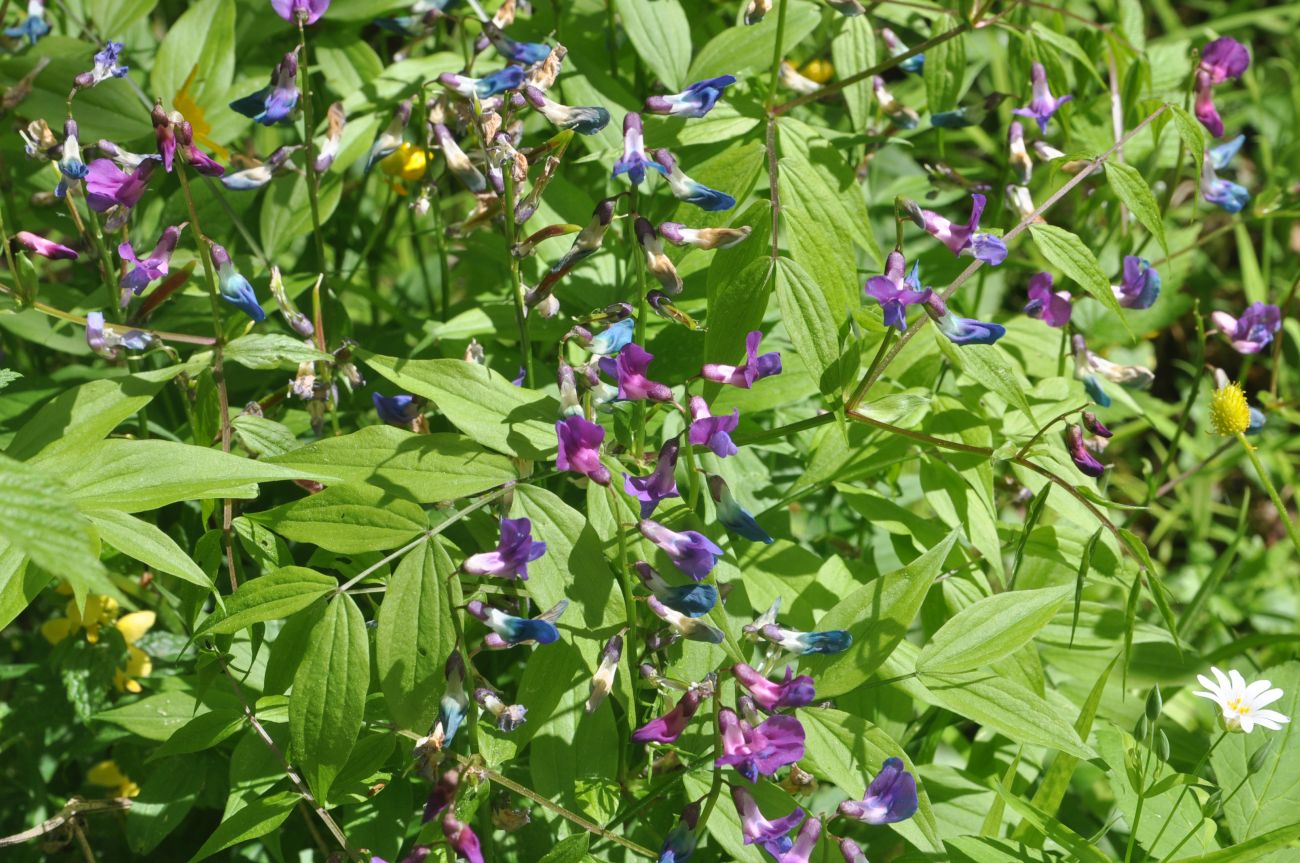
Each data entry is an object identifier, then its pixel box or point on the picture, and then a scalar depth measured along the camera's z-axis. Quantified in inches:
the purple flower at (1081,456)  26.2
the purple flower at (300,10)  26.2
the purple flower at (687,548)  24.6
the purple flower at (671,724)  24.7
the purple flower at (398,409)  26.3
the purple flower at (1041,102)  28.4
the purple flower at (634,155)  25.2
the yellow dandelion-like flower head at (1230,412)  27.6
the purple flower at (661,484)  24.5
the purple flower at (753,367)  24.9
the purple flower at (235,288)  25.9
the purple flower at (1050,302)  27.3
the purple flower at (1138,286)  27.6
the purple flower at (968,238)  25.8
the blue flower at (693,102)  25.8
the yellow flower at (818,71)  32.3
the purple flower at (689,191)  25.4
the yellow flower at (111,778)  28.8
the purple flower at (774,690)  24.5
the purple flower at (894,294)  25.2
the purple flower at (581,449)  24.3
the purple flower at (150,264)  25.9
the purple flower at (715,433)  24.5
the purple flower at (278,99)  26.4
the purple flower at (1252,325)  29.3
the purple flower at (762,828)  24.6
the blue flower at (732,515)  25.2
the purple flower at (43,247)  26.3
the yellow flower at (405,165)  29.0
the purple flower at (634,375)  24.7
